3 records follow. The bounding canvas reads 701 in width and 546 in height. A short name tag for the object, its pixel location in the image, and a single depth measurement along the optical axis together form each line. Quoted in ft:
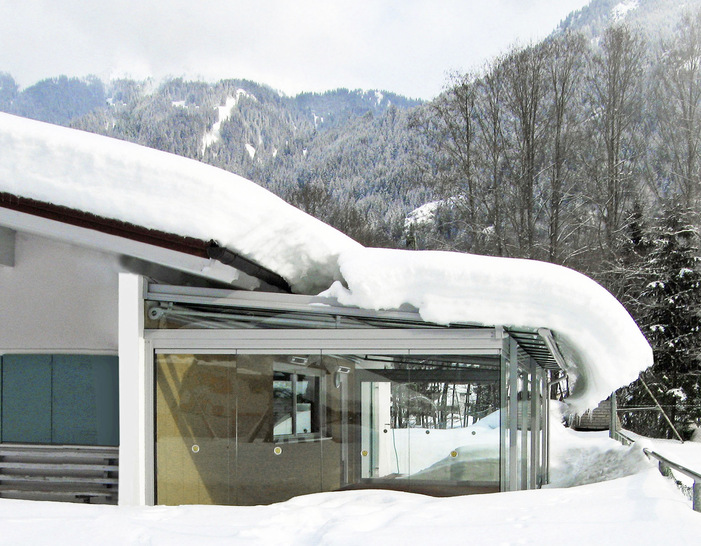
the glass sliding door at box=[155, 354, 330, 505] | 25.26
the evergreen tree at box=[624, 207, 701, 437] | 79.92
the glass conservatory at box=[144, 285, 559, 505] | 25.09
